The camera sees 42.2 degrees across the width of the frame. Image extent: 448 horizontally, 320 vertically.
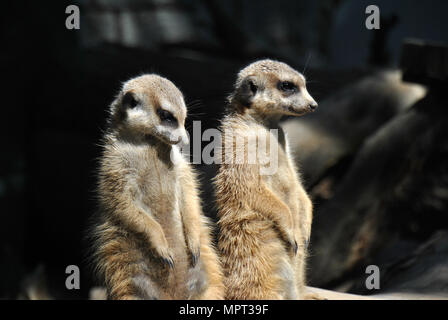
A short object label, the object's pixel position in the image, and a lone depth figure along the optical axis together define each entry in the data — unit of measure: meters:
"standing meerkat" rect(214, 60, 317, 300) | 2.13
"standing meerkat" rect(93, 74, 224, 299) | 1.99
